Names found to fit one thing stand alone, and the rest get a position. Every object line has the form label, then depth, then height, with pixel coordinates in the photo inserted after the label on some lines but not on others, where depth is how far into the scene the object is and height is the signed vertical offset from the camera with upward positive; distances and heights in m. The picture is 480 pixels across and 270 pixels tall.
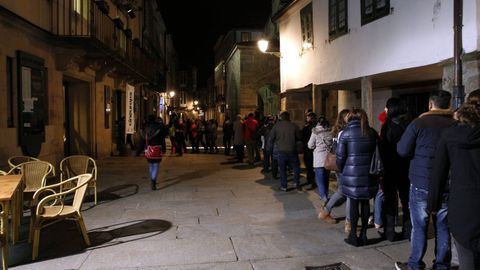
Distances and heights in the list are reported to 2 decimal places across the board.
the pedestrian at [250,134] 14.25 -0.16
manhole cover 4.95 -1.61
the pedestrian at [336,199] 6.08 -1.06
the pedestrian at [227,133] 18.20 -0.16
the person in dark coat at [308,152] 10.12 -0.57
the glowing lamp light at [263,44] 15.86 +3.16
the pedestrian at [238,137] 15.23 -0.28
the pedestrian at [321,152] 7.78 -0.43
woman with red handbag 9.85 -0.33
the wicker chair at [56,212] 5.28 -1.06
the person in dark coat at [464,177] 3.30 -0.39
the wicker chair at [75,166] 8.45 -0.71
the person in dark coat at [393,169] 5.92 -0.58
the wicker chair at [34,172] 7.23 -0.71
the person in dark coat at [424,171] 4.46 -0.46
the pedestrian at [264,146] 12.52 -0.52
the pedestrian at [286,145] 9.42 -0.35
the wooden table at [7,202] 4.66 -0.86
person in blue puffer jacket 5.45 -0.38
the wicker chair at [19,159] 8.17 -0.57
